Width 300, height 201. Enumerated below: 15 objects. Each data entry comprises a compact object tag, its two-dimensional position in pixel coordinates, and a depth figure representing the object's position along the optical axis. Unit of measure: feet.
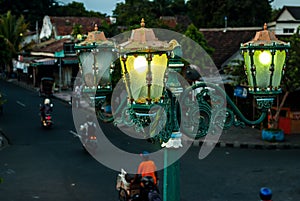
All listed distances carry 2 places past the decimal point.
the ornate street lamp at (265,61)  13.82
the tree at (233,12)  130.11
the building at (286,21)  119.44
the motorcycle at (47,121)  65.41
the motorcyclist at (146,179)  28.94
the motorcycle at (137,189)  27.93
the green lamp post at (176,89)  11.49
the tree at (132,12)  71.68
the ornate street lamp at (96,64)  14.43
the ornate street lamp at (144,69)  11.39
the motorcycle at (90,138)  49.60
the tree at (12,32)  143.13
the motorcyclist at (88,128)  49.60
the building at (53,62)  115.96
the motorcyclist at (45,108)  64.59
